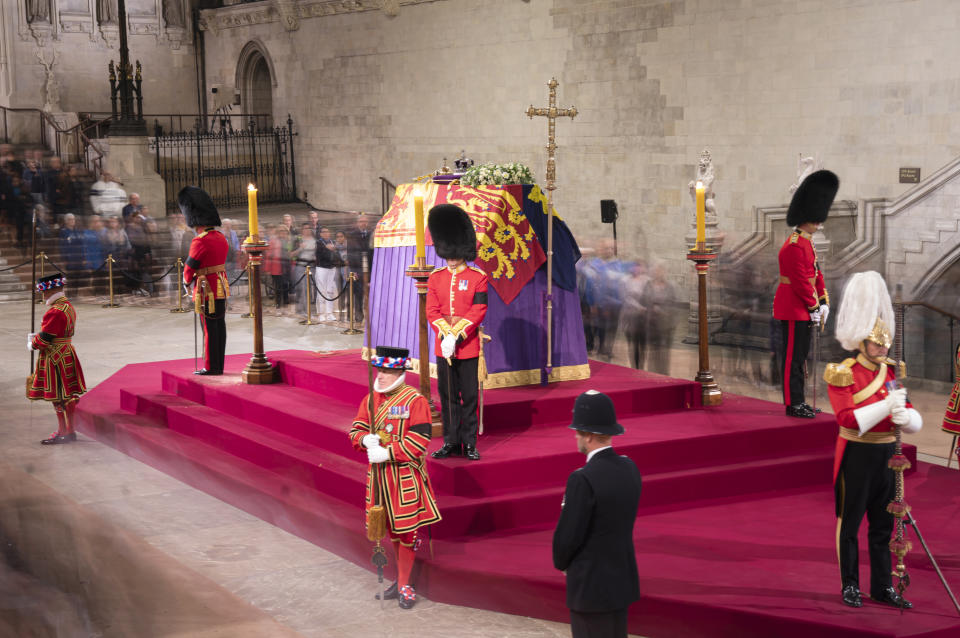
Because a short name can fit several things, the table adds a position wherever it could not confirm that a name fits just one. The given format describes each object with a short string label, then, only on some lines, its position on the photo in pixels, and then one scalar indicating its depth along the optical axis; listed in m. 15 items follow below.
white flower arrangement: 7.93
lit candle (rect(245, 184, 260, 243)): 8.71
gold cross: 7.62
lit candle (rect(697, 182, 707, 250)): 7.80
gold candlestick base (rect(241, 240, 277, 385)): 8.95
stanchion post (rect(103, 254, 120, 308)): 16.27
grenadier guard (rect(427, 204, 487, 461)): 6.61
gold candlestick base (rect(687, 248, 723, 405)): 7.96
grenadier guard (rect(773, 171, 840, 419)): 7.35
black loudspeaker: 15.42
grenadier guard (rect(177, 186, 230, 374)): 9.47
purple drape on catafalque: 7.80
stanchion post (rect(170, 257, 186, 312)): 15.65
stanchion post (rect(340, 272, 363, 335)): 13.63
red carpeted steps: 5.42
